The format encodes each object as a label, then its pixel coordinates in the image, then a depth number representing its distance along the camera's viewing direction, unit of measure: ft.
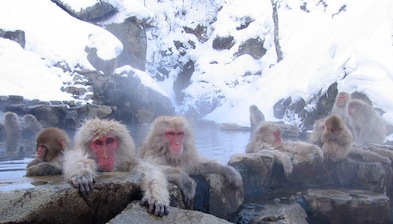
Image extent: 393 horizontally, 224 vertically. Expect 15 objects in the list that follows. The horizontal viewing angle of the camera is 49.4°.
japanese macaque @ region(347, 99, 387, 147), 21.66
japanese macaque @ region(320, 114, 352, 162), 15.38
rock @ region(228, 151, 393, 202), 13.28
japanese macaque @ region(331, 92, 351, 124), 23.38
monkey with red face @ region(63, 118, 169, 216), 7.82
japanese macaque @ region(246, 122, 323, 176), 15.03
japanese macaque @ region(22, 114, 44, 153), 29.57
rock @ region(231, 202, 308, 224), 11.37
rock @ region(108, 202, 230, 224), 7.32
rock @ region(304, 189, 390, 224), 12.59
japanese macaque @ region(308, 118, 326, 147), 17.25
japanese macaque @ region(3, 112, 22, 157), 29.22
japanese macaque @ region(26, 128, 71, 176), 10.35
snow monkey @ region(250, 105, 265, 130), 36.68
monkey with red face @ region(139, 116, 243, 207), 10.41
